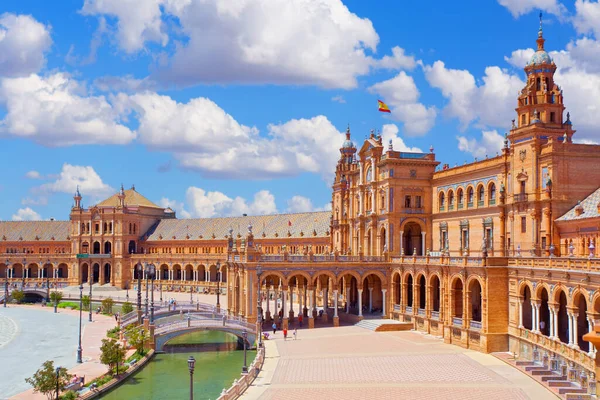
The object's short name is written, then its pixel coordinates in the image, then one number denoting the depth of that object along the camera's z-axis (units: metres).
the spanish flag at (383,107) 80.00
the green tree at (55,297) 108.67
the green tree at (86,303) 105.95
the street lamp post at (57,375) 46.54
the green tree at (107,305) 100.75
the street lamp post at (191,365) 38.09
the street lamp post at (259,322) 62.41
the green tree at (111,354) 55.59
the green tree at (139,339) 65.31
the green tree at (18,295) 115.45
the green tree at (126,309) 90.56
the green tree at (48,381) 46.50
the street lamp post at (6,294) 112.88
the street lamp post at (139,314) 78.35
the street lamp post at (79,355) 62.25
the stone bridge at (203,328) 68.06
